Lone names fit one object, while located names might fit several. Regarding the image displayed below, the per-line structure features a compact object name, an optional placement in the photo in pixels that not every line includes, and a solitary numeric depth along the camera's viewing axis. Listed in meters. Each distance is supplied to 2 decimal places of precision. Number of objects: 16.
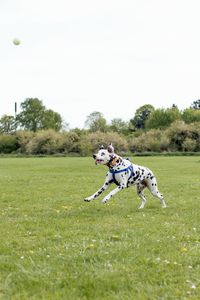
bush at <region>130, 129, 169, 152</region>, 99.88
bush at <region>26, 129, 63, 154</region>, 106.39
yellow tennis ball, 23.00
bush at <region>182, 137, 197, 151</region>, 96.69
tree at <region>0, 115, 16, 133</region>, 139.50
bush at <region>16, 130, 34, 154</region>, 114.47
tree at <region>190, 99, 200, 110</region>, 178.06
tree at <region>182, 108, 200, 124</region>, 126.38
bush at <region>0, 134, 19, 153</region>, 117.38
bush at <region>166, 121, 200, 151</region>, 97.12
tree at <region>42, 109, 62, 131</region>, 139.50
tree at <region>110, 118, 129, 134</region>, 133.15
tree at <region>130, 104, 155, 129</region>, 150.62
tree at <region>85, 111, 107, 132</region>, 124.47
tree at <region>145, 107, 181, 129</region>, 126.25
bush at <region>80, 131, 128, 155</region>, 97.81
